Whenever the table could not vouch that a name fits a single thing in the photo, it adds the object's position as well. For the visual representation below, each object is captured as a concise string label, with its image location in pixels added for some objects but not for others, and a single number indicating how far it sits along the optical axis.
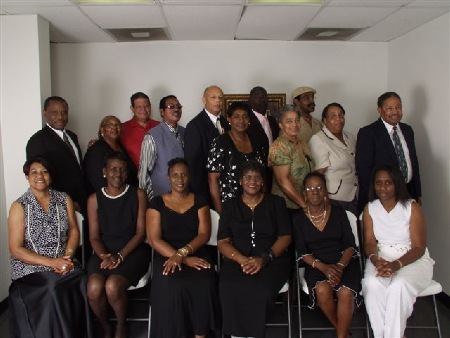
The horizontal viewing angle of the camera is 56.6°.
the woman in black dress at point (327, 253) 2.87
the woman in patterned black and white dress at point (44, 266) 2.88
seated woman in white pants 2.80
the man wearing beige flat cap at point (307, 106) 4.24
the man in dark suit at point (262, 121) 3.72
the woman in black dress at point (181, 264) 2.91
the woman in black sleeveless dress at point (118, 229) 3.09
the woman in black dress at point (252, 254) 2.82
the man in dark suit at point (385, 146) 3.57
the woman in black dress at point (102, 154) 3.65
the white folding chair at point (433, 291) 2.91
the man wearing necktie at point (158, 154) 3.65
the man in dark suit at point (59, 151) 3.45
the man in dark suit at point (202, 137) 3.51
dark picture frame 5.00
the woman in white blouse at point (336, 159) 3.51
